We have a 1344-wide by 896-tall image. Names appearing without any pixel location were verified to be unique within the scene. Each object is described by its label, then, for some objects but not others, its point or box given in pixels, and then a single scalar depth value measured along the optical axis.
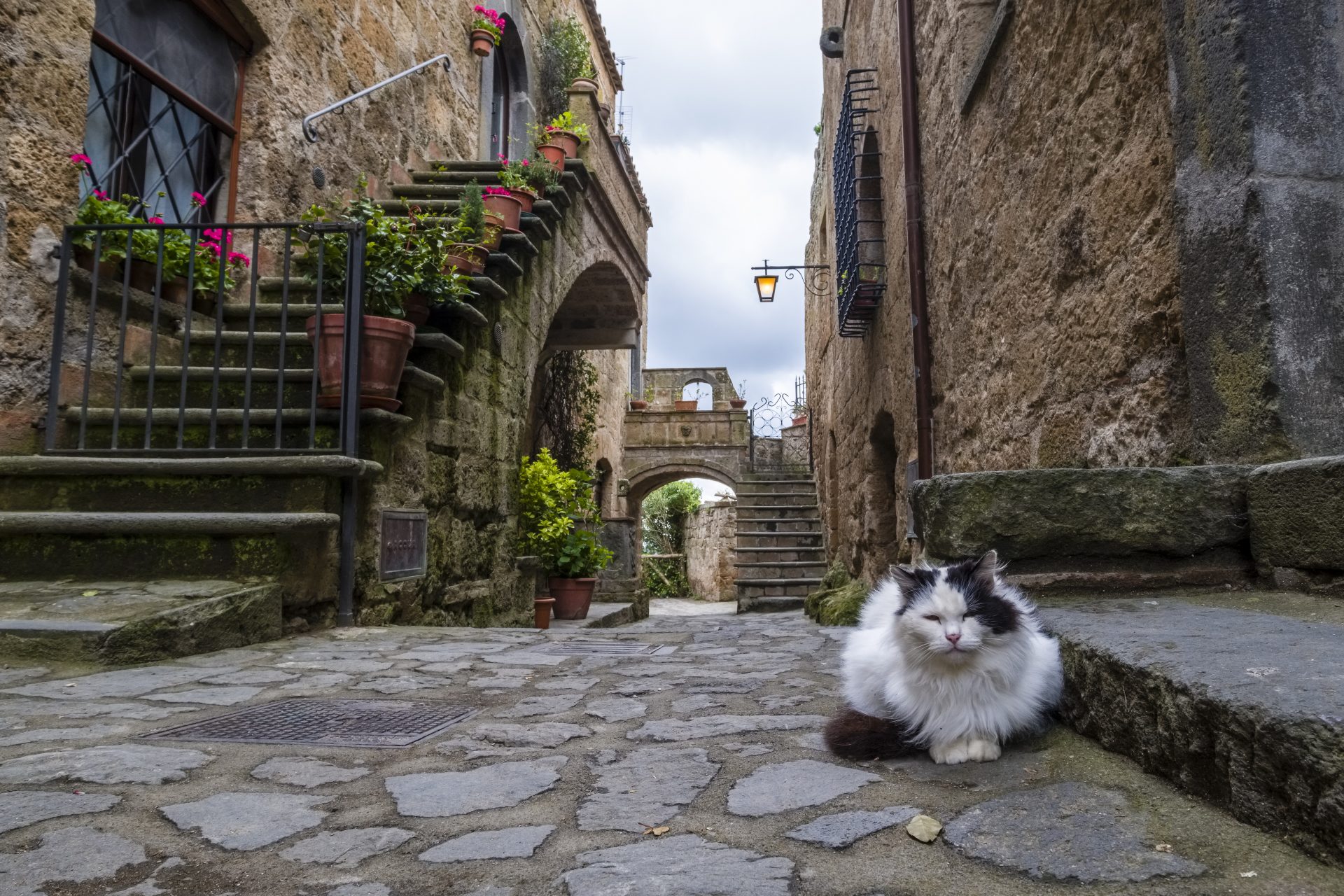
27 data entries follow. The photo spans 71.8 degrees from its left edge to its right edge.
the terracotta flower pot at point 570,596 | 7.82
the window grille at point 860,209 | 6.96
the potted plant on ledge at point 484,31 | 8.86
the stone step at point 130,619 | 3.06
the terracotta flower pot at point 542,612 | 7.21
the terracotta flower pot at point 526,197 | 6.48
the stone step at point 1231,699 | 1.11
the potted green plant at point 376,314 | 4.33
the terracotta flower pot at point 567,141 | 7.67
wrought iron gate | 20.89
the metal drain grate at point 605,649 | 3.83
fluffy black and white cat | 1.70
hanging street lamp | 11.84
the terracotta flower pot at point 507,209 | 6.13
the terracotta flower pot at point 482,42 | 8.88
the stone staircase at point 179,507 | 3.35
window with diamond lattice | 4.93
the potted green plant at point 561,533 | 7.34
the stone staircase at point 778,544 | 11.84
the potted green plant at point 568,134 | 7.67
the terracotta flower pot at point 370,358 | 4.31
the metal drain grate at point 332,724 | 2.25
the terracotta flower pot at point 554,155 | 7.48
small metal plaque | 4.54
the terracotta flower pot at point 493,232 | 5.82
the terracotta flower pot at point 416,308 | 4.96
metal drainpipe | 5.34
